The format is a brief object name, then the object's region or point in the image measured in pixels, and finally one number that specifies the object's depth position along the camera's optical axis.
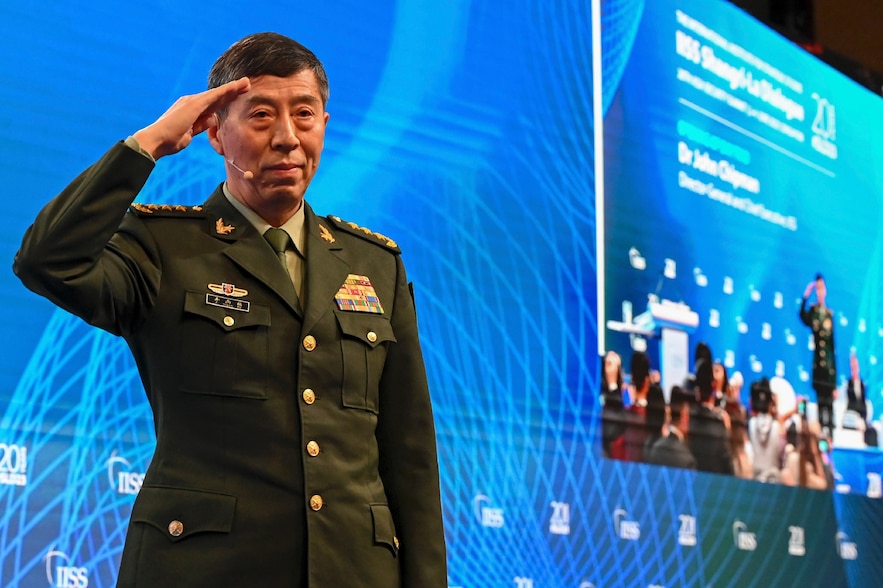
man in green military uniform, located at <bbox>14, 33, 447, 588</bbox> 4.25
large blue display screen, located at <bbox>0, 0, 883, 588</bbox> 5.43
